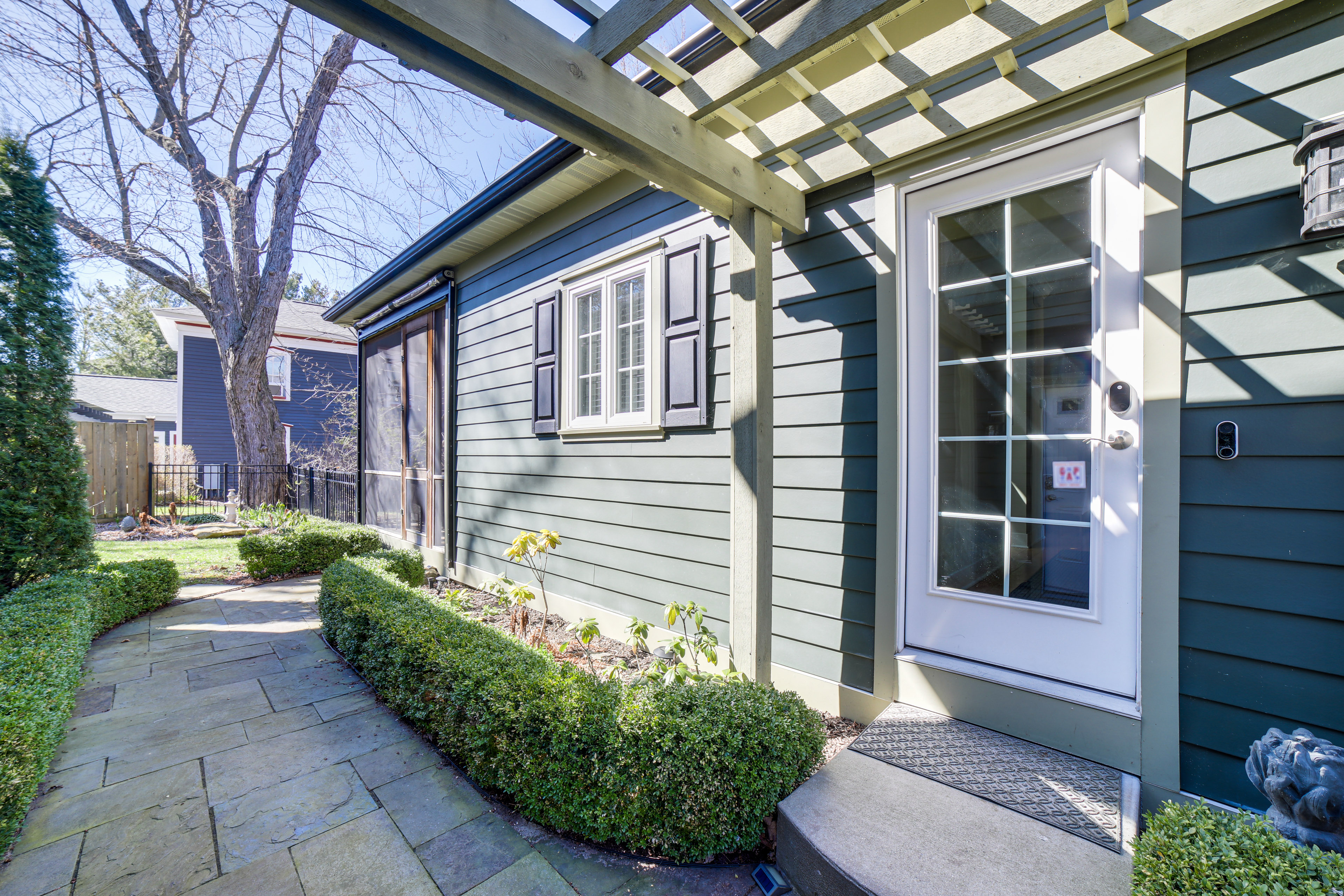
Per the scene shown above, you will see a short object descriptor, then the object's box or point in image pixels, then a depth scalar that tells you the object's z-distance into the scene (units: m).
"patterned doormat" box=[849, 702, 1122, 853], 1.65
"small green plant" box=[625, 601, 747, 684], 2.21
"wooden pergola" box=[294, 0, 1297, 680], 1.59
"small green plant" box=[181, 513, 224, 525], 9.43
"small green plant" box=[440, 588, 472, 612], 3.81
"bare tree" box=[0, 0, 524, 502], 6.38
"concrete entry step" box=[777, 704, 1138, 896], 1.40
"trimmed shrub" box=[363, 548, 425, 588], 4.66
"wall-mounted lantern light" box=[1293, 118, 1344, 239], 1.50
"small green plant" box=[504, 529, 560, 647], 3.59
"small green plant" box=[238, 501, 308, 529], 6.87
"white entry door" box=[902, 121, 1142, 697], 1.93
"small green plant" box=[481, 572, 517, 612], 4.45
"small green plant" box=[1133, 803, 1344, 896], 1.11
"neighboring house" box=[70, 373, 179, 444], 16.20
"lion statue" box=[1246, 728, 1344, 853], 1.28
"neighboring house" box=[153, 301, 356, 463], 13.29
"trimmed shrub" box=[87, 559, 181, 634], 4.08
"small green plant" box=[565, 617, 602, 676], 3.04
